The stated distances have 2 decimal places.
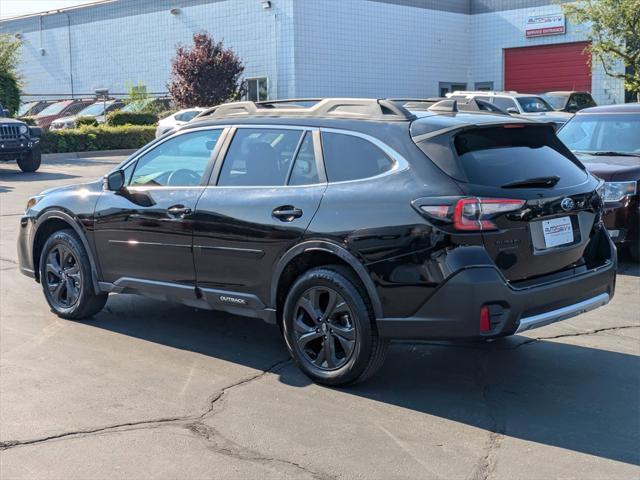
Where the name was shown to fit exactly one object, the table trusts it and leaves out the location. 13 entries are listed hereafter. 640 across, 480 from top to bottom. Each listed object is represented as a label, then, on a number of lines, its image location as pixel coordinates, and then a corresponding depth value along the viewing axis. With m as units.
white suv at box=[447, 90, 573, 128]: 21.48
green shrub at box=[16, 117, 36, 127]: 27.77
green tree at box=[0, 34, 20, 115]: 26.06
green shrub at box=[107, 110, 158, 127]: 29.40
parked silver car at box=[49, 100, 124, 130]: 30.67
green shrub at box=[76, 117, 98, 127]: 29.30
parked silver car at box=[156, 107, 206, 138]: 24.94
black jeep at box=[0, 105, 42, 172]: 19.58
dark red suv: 8.61
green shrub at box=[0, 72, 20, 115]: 26.11
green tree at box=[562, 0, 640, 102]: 24.06
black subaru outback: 4.69
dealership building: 32.25
